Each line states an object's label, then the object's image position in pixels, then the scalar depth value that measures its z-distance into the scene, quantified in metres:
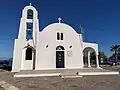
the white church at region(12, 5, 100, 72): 10.23
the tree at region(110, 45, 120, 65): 23.98
